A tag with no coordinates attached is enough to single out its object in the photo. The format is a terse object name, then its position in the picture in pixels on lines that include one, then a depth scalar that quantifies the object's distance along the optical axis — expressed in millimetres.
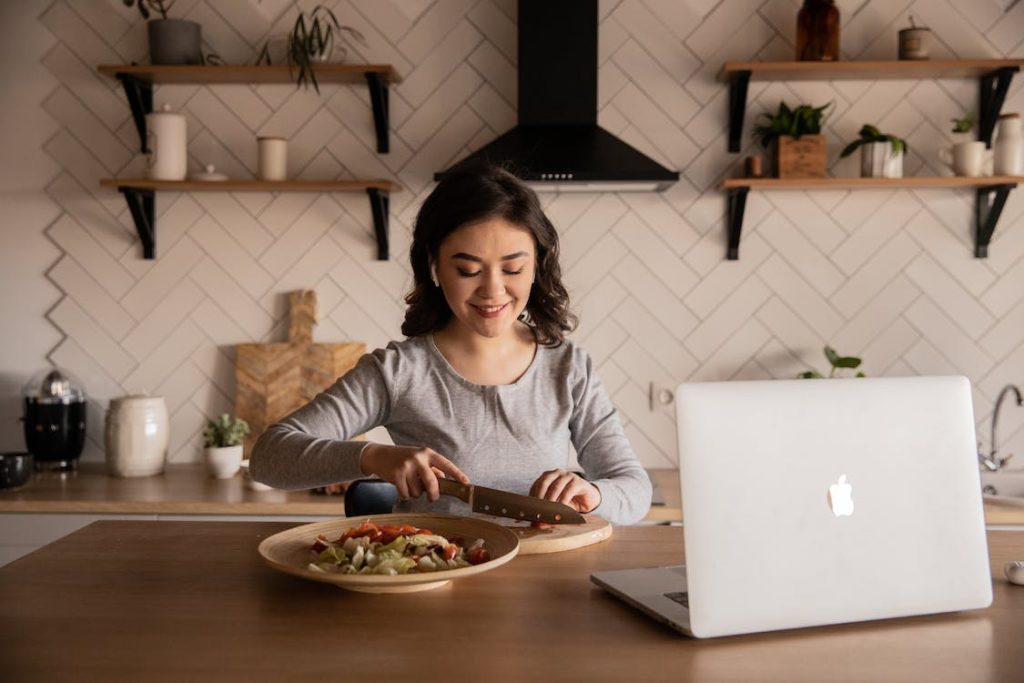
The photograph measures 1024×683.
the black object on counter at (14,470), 2541
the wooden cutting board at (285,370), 2934
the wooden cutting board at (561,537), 1326
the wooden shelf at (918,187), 2707
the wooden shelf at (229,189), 2767
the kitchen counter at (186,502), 2426
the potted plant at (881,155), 2744
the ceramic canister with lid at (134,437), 2754
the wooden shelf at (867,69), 2686
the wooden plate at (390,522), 1064
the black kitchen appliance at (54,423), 2807
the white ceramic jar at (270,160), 2807
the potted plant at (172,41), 2818
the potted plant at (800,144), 2760
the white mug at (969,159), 2730
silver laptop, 976
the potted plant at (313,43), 2760
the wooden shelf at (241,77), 2768
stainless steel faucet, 2773
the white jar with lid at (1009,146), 2723
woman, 1703
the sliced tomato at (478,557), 1168
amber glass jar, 2715
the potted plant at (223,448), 2734
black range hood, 2668
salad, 1119
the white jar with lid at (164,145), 2785
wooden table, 890
